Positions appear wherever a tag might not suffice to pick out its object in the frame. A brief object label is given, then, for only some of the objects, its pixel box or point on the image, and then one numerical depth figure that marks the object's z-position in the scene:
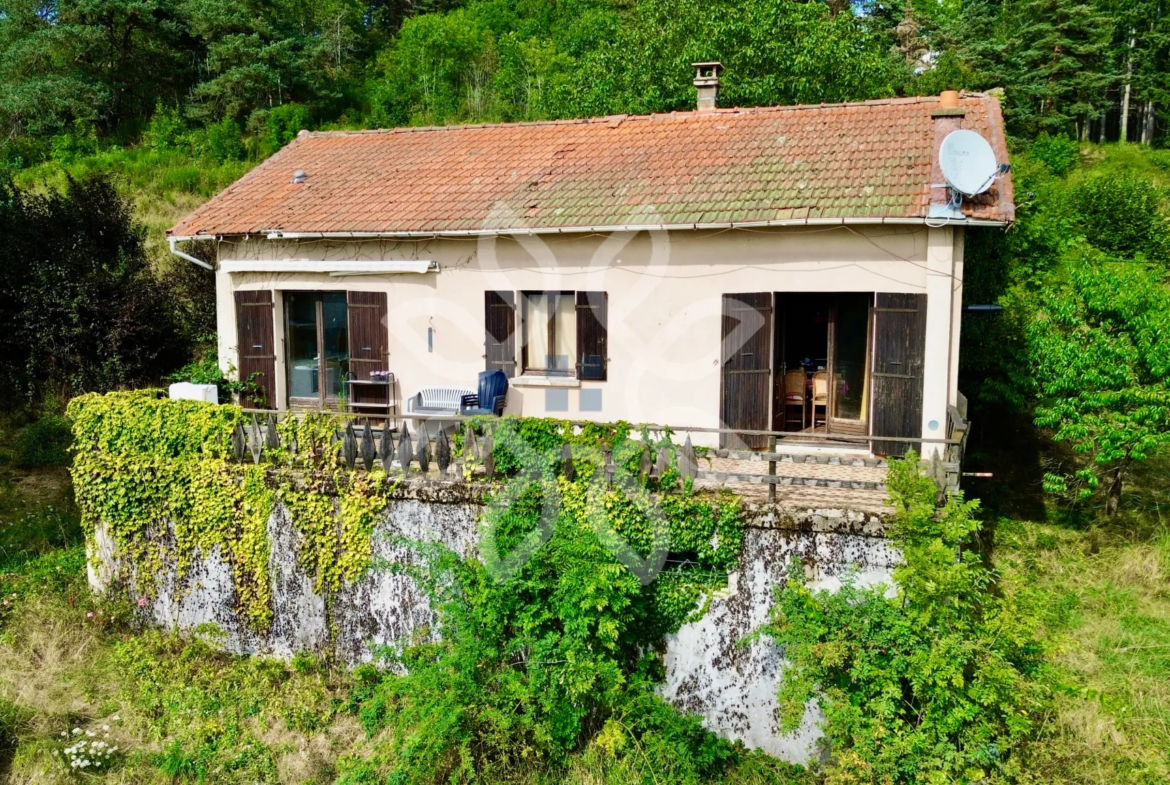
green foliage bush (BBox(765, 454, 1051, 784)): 6.88
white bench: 11.73
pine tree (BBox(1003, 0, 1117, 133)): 29.12
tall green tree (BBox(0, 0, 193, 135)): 28.47
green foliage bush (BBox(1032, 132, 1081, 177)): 26.38
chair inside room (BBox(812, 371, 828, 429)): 11.55
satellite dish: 9.44
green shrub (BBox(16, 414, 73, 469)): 14.30
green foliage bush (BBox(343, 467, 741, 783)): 7.96
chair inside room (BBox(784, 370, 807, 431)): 11.67
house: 10.05
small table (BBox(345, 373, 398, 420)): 12.23
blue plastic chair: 11.40
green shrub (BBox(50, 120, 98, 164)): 28.00
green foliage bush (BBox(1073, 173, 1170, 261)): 20.47
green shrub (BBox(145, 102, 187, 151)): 28.36
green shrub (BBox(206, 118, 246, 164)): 26.64
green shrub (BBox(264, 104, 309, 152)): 27.38
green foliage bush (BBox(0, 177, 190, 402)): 14.20
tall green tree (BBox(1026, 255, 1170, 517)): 9.78
